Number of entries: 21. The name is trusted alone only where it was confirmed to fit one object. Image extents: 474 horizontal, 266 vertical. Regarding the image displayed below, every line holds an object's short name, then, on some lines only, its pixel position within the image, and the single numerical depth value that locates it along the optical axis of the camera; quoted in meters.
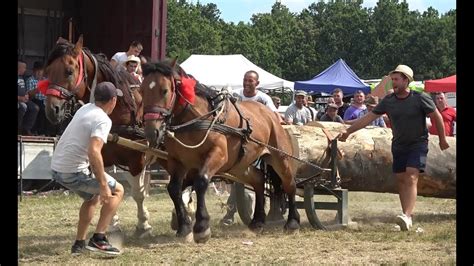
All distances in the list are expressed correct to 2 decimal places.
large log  11.71
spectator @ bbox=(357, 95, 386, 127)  16.03
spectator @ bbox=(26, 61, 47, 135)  15.93
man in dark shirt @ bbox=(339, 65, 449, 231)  10.82
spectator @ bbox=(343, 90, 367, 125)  16.72
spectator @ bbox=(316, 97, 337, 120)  17.41
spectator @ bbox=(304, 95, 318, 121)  17.03
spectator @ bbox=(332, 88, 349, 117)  17.98
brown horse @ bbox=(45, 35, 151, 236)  9.20
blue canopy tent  30.96
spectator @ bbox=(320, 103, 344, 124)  16.28
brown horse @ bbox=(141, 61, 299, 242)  9.30
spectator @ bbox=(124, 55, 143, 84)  12.52
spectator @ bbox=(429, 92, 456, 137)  16.27
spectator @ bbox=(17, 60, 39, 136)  15.28
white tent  29.52
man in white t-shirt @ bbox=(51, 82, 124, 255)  8.35
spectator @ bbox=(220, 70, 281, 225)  12.45
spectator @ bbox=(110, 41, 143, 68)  13.03
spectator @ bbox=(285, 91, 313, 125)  16.25
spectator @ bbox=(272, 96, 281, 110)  18.70
